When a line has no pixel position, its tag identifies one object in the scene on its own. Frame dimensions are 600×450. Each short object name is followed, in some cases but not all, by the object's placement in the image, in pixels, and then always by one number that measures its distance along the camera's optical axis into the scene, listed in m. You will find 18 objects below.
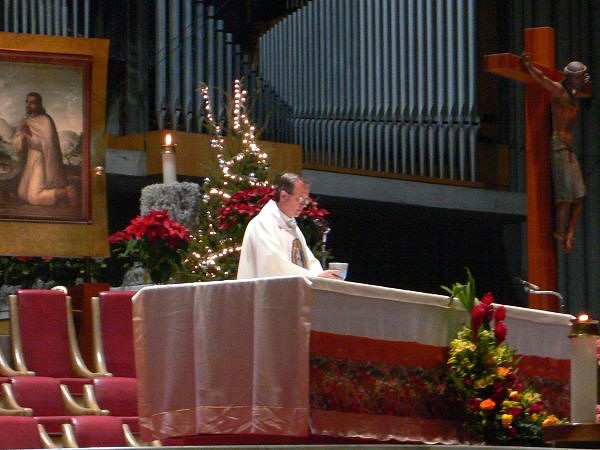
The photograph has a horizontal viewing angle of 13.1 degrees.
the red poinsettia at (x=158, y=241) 15.57
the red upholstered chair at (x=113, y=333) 14.75
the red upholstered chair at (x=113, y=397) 13.45
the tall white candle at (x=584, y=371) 8.77
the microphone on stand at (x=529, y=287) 11.50
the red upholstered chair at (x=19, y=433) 10.95
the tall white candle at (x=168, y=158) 15.26
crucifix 14.71
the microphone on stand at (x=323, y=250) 16.52
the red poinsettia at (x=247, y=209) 16.27
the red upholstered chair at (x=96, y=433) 11.92
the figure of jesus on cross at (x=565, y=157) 14.79
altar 10.04
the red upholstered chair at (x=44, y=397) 13.05
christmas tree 16.40
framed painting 16.26
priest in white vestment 12.56
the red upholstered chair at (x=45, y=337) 14.39
